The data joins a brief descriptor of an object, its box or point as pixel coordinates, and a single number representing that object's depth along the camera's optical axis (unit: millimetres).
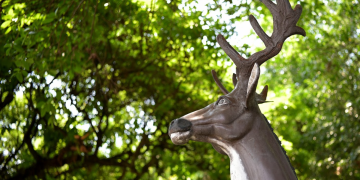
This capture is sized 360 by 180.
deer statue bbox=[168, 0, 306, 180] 1602
